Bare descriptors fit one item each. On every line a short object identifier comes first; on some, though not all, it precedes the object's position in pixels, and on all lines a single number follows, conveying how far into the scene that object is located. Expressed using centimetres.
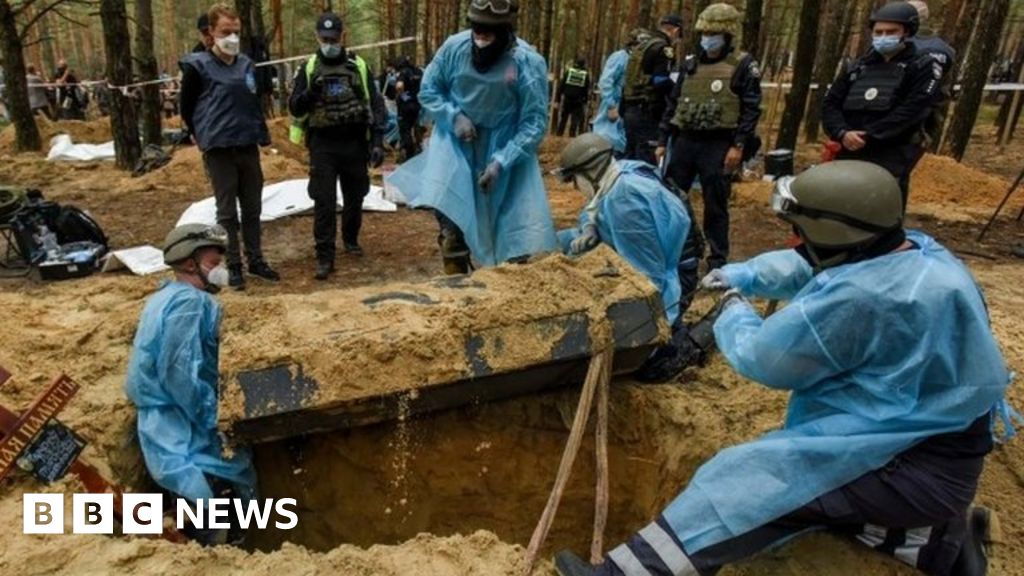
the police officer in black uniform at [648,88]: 723
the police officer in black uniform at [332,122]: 523
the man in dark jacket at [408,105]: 1184
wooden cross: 229
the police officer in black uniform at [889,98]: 443
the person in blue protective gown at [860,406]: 199
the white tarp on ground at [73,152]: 1128
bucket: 863
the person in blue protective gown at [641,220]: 356
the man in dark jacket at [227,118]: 486
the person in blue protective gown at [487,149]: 423
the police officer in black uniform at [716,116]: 508
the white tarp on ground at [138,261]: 566
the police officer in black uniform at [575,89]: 1334
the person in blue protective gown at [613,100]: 834
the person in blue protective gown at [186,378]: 287
